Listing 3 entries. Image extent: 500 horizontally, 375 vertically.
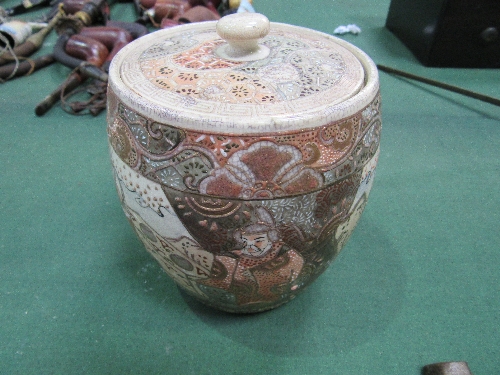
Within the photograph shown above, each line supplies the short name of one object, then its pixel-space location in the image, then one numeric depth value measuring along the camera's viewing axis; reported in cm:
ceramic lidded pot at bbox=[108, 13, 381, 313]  23
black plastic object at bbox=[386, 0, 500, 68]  69
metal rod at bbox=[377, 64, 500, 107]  62
